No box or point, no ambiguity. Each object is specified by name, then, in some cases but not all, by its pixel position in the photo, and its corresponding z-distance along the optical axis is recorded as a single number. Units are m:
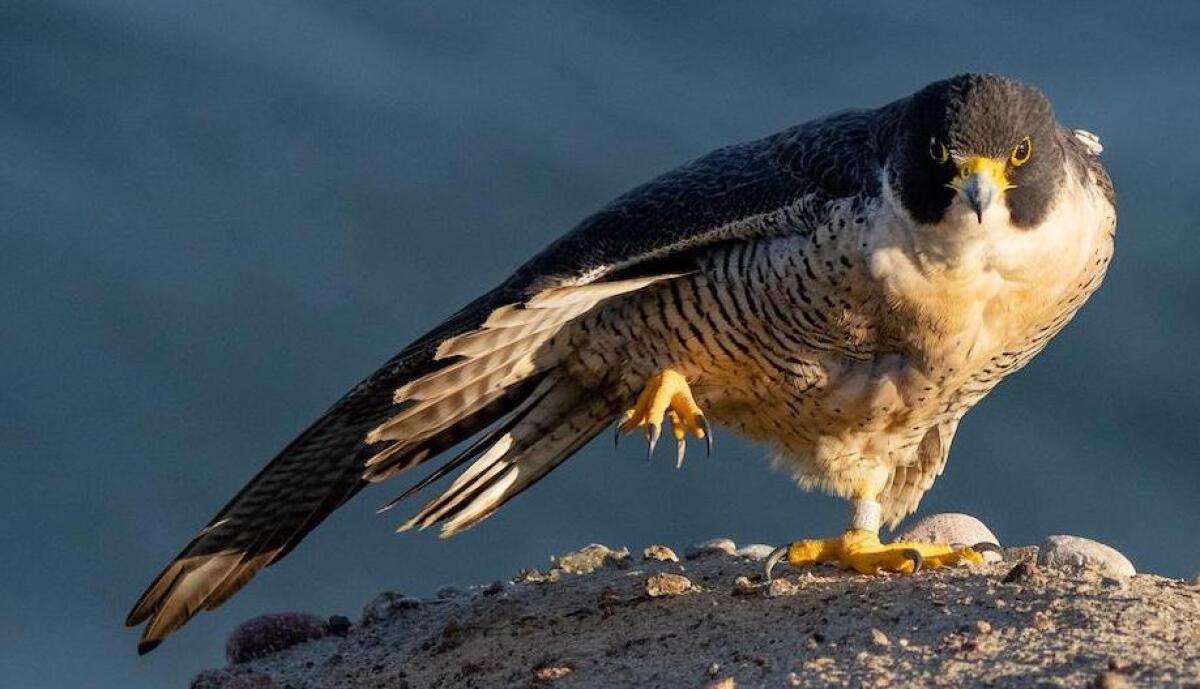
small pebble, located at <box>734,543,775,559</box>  16.10
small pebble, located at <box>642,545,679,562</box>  16.28
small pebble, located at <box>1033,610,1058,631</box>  12.02
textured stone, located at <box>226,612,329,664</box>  15.88
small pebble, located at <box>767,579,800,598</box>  13.91
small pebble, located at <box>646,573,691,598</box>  14.45
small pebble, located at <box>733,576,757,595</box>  14.15
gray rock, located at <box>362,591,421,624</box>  15.99
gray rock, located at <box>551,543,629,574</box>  16.61
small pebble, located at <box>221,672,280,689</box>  14.50
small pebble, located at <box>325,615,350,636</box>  16.08
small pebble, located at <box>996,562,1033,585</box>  13.20
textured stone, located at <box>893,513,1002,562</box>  16.19
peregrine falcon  13.53
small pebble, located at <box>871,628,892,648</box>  12.16
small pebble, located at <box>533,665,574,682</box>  13.31
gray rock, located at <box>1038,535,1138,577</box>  15.02
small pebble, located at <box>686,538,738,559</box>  16.53
